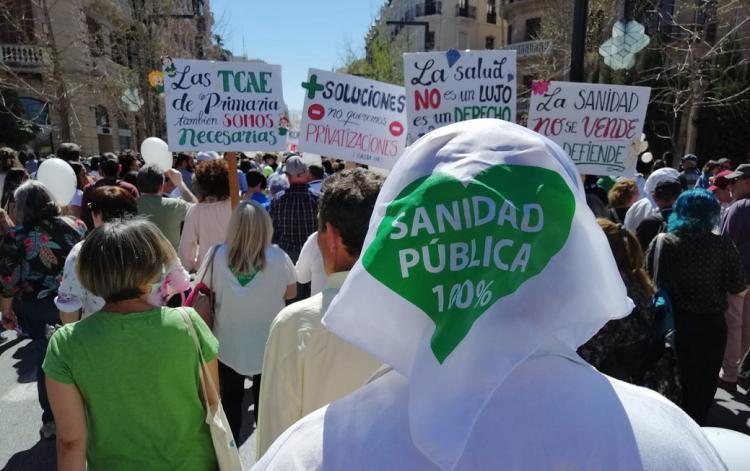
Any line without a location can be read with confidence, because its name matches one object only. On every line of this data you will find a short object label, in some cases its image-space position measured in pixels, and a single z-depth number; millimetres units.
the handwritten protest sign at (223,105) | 4758
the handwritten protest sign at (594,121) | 4633
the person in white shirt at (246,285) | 2906
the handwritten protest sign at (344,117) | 4508
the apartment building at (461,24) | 47812
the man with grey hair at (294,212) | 4836
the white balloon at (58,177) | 5027
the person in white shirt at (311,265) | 2872
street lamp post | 5105
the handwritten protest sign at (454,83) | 4305
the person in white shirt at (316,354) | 1674
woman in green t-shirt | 1771
